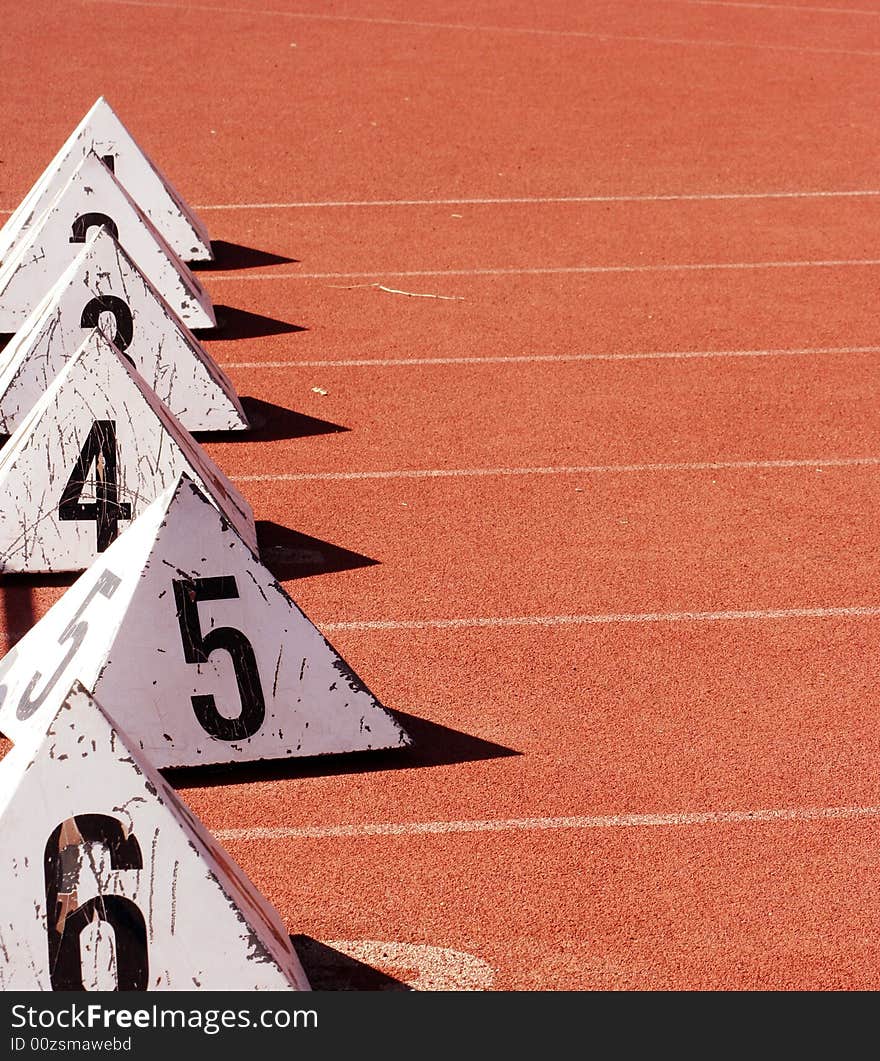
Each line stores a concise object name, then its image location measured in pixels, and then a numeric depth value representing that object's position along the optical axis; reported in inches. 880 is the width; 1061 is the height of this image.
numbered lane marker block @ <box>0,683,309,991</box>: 137.9
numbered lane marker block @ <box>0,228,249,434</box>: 289.9
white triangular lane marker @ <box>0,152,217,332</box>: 343.6
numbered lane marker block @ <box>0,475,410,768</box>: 198.1
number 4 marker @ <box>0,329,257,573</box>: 249.4
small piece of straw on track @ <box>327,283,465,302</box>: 405.4
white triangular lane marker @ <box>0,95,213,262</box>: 378.0
